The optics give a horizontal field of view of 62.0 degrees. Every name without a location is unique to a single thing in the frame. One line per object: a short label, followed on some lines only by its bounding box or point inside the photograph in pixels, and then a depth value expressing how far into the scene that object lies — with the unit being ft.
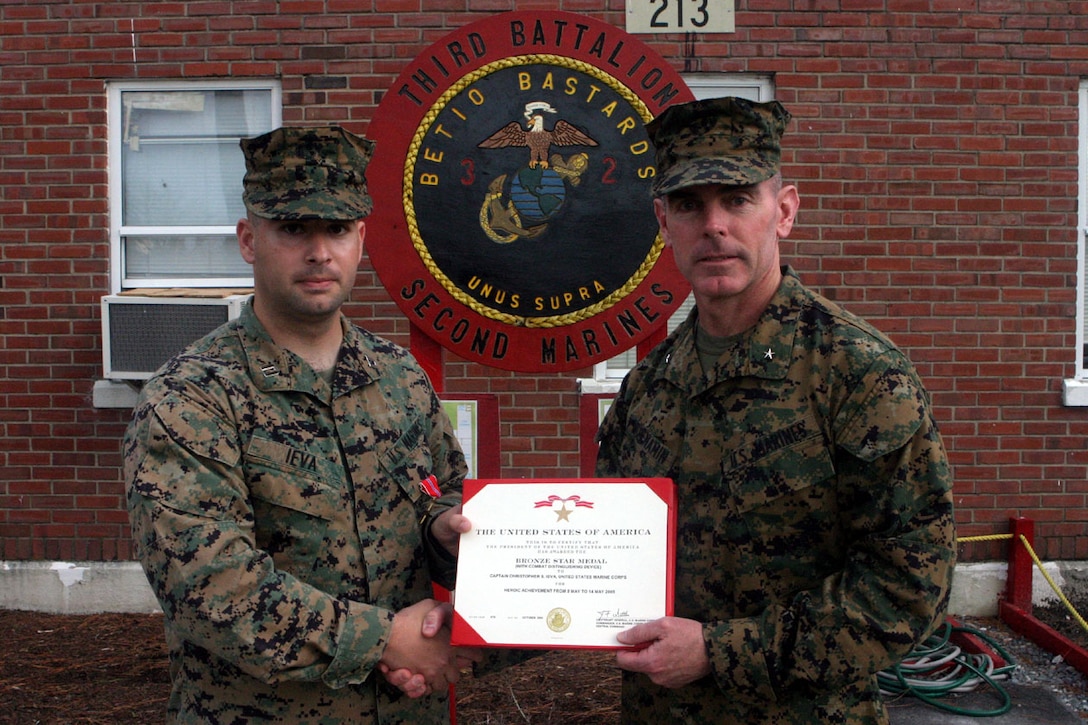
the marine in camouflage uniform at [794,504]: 6.07
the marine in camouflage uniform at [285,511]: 6.35
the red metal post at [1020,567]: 17.29
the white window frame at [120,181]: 17.81
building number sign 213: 16.98
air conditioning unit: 17.15
